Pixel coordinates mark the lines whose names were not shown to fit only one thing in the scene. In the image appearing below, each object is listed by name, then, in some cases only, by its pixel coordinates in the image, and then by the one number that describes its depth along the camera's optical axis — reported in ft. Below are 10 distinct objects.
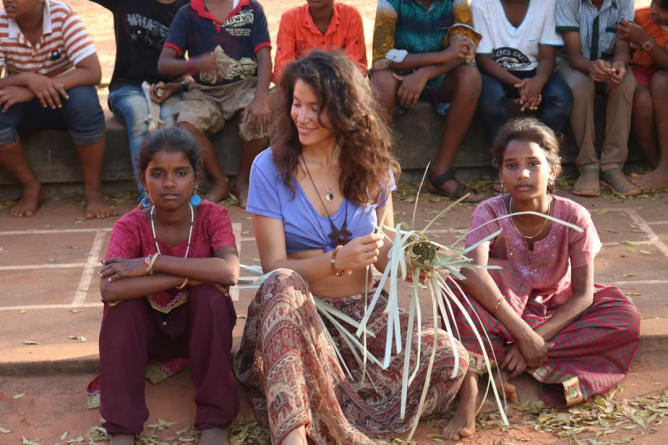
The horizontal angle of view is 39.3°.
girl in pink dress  11.78
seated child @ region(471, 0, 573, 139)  19.83
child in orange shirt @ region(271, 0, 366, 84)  19.66
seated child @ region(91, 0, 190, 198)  19.76
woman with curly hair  10.46
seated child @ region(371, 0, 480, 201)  19.62
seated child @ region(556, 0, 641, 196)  19.94
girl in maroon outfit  10.62
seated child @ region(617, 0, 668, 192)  19.85
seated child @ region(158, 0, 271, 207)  19.40
